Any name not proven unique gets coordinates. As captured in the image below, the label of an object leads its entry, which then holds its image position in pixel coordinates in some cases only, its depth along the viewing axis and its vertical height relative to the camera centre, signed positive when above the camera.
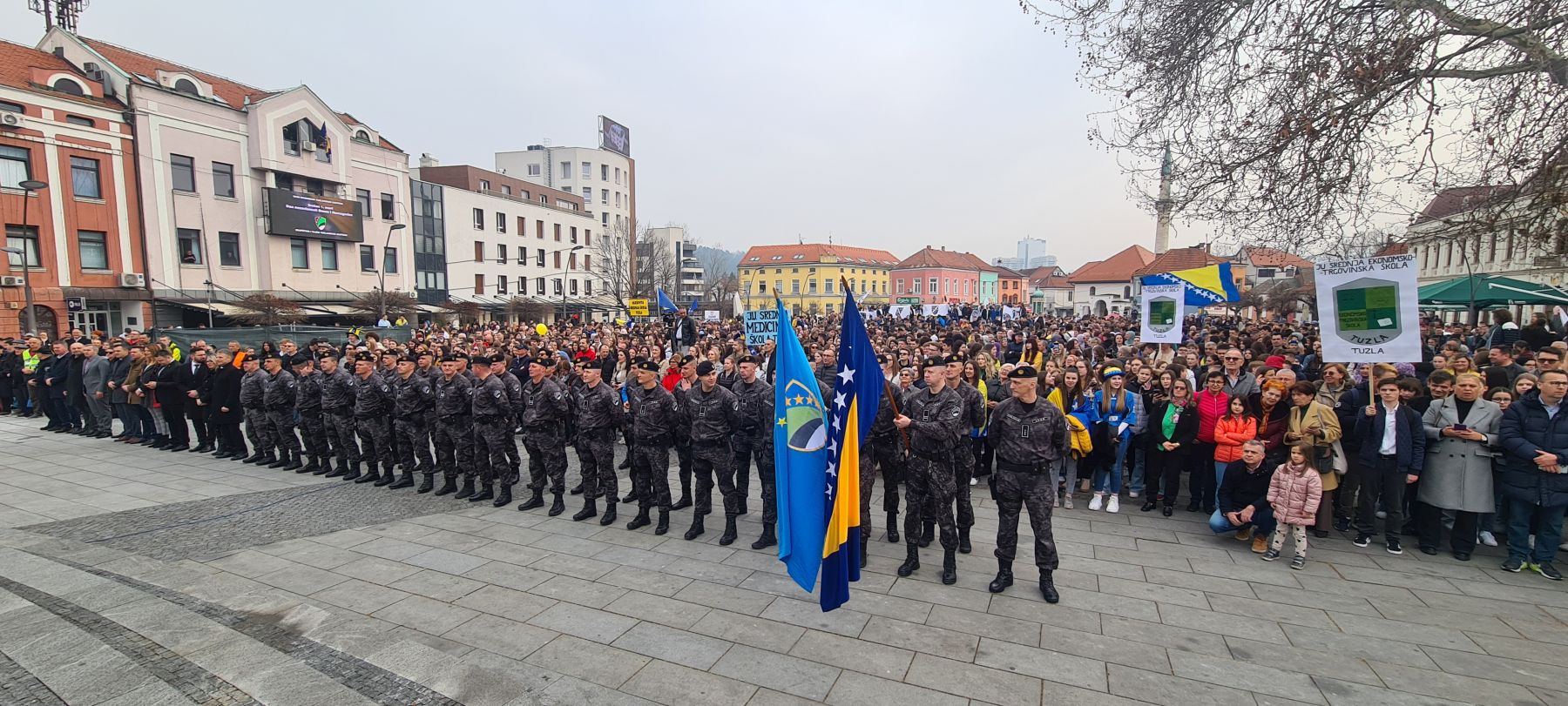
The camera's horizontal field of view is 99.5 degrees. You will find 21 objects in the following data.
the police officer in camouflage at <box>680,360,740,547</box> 6.96 -1.35
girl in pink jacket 6.03 -1.75
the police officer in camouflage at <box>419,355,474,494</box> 8.48 -1.21
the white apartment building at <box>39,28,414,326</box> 29.72 +6.75
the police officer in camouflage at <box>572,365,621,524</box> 7.54 -1.40
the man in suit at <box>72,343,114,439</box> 12.50 -1.35
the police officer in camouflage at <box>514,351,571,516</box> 7.84 -1.42
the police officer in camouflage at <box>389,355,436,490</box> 8.84 -1.31
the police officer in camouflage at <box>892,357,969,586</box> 5.80 -1.26
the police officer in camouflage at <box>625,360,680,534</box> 7.18 -1.29
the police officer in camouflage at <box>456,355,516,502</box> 8.22 -1.25
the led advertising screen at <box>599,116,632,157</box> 80.75 +21.95
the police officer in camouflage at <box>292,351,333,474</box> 9.79 -1.36
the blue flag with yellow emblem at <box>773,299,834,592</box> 5.07 -1.18
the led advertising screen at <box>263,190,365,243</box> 33.97 +5.38
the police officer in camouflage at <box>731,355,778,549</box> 6.97 -1.21
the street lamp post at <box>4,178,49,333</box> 17.45 +1.19
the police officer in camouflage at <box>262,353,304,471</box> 10.03 -1.37
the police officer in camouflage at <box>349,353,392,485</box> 9.16 -1.29
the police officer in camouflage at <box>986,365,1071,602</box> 5.44 -1.30
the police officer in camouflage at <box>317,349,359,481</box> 9.48 -1.21
